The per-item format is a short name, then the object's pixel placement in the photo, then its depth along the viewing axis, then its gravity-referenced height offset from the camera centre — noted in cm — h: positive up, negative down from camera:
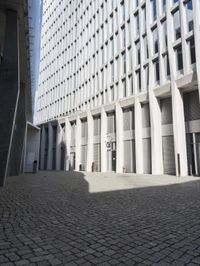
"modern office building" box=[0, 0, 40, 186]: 1242 +564
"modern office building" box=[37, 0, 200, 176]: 2153 +873
